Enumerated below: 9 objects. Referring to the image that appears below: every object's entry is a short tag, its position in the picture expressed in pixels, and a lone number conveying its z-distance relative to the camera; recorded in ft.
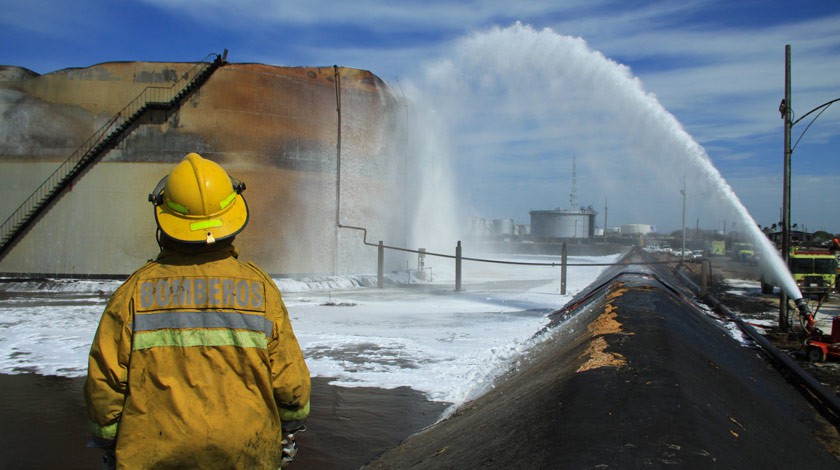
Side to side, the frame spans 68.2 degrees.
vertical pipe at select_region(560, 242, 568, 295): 54.24
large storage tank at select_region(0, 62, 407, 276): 66.44
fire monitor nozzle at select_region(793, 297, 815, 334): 27.58
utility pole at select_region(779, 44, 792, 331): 35.97
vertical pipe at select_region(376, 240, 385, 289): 65.77
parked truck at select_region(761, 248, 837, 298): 58.52
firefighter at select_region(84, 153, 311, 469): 7.03
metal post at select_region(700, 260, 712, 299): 51.10
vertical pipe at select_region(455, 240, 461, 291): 59.52
